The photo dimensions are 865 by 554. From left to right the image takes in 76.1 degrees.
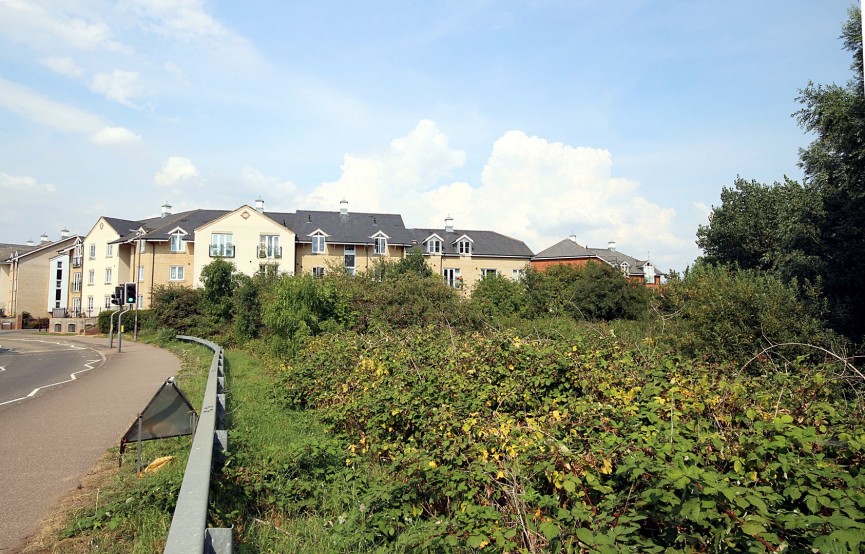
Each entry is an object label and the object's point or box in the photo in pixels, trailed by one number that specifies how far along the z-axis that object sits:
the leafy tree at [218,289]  32.59
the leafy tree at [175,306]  34.78
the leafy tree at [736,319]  13.49
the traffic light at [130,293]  26.39
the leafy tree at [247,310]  27.02
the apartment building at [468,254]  57.94
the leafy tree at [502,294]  35.12
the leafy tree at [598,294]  36.09
